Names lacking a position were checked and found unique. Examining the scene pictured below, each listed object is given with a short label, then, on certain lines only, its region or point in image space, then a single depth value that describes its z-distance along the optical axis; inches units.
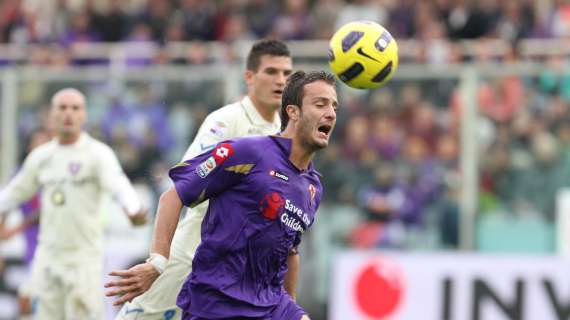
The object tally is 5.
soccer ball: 655.8
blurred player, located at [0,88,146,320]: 896.3
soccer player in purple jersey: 563.2
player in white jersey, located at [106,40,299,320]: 679.7
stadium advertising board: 1213.1
